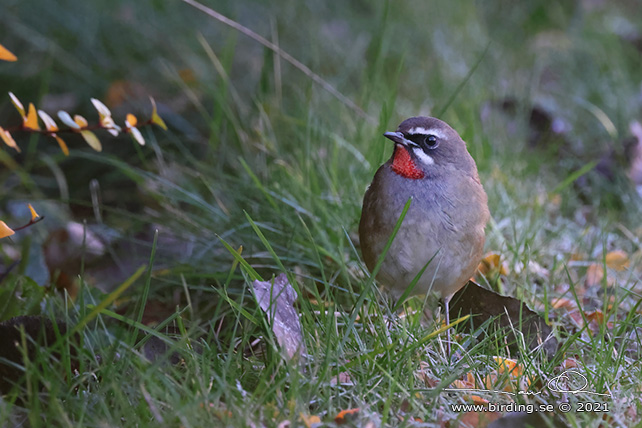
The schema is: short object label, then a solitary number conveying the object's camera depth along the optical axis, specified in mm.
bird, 6477
